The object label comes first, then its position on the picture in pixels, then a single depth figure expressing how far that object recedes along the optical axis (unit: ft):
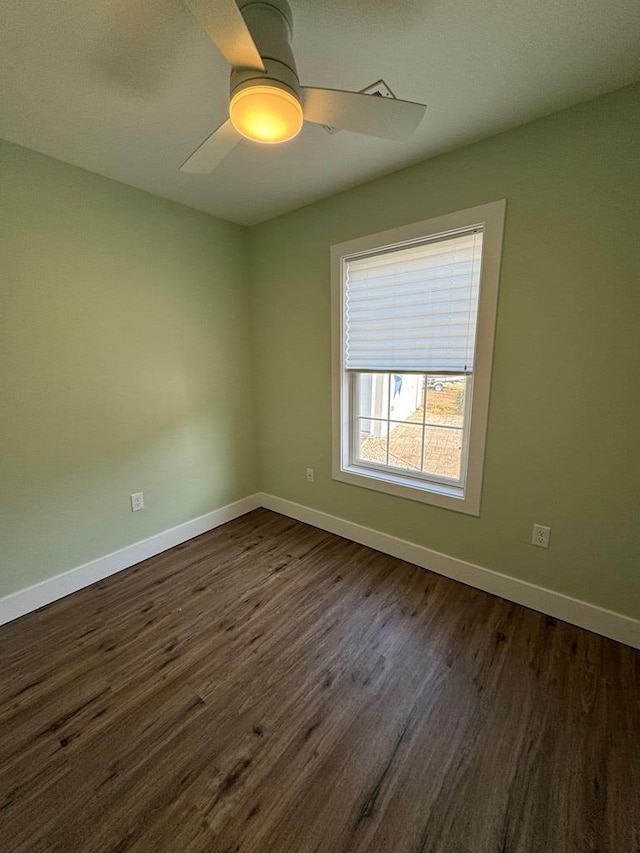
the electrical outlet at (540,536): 5.88
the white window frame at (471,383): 5.78
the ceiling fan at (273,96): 2.78
